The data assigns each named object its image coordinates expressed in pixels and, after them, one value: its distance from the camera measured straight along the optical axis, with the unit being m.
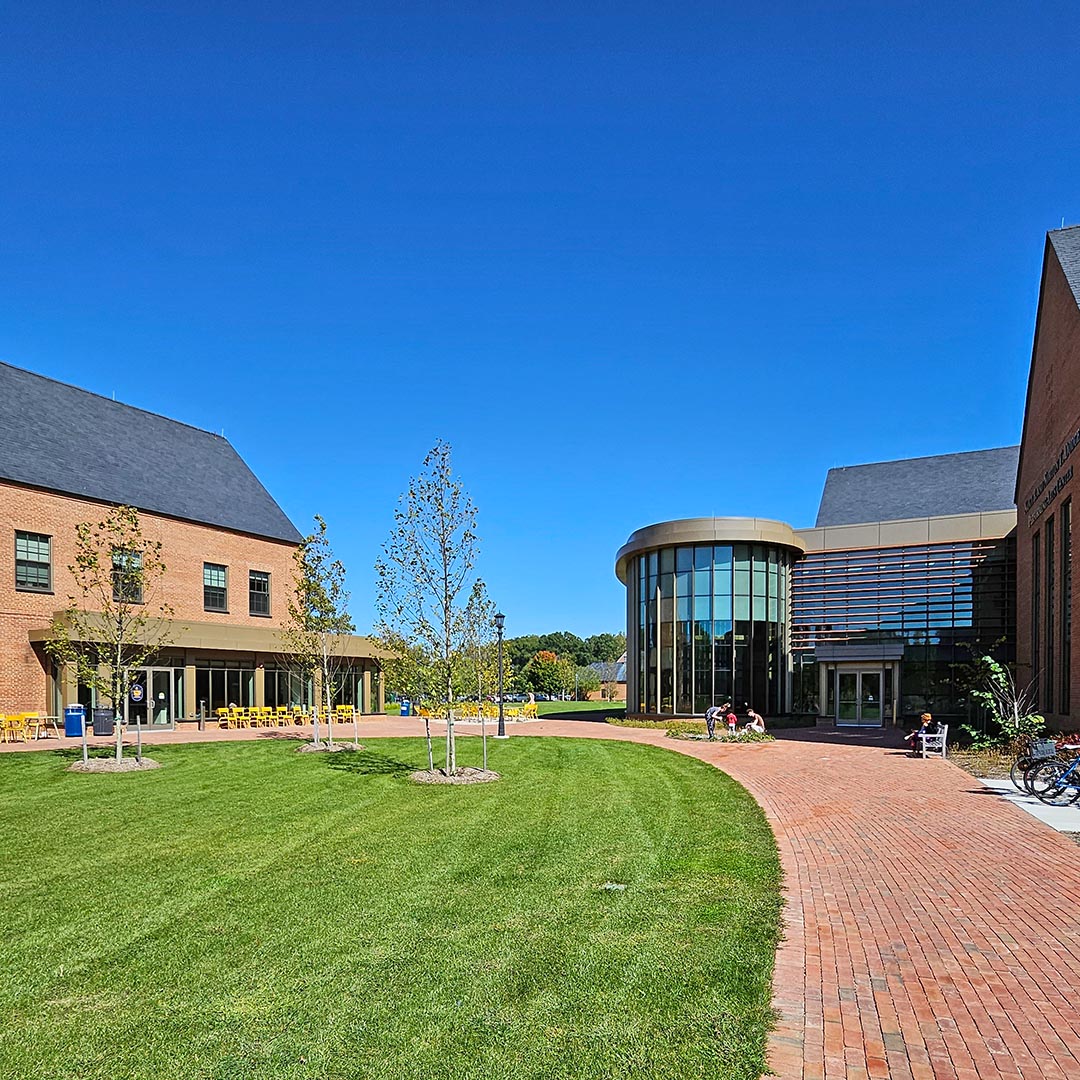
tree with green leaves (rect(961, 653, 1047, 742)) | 21.31
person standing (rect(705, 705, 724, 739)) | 27.53
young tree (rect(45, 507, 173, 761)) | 20.06
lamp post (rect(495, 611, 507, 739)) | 21.92
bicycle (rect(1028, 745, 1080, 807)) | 13.94
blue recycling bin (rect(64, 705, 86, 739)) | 26.12
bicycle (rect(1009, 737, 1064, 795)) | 14.62
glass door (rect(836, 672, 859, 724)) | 35.72
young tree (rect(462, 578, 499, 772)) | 17.81
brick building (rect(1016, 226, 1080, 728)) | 20.89
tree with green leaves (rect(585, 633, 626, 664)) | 146.12
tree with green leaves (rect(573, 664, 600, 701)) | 90.82
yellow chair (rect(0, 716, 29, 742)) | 25.92
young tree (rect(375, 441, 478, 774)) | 17.64
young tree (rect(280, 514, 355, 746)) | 25.42
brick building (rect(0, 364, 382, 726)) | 29.45
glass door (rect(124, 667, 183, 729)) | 31.67
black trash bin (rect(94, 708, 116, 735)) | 26.48
